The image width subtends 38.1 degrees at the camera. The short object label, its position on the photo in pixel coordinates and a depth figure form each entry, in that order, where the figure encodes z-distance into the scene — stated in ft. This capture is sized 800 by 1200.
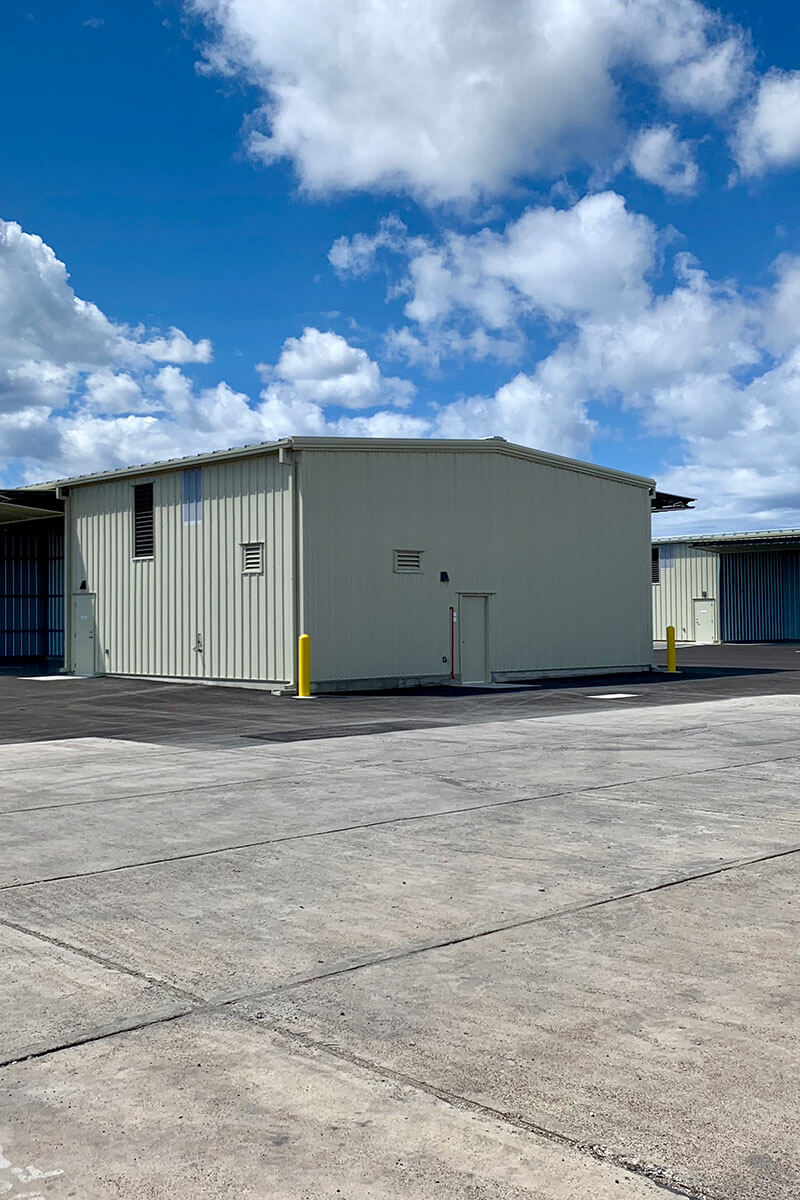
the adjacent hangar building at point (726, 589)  170.30
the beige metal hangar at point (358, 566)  81.97
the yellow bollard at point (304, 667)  78.28
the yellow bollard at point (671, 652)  106.83
